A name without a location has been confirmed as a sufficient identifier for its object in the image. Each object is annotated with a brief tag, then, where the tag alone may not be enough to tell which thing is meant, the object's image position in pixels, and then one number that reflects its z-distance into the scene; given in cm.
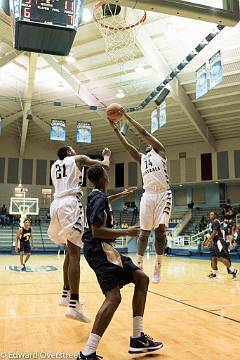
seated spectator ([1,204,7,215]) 2789
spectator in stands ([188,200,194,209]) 2829
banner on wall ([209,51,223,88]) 1170
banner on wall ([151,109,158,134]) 1625
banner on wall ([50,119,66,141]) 1850
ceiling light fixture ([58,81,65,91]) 1978
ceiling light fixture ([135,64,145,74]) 1755
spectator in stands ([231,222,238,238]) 1775
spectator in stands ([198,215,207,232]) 2311
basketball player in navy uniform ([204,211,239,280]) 974
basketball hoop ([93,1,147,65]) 940
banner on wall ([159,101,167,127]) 1550
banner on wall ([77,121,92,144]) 1862
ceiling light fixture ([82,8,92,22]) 1228
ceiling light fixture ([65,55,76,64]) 1709
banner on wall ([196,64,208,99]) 1251
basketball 438
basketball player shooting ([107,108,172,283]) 505
